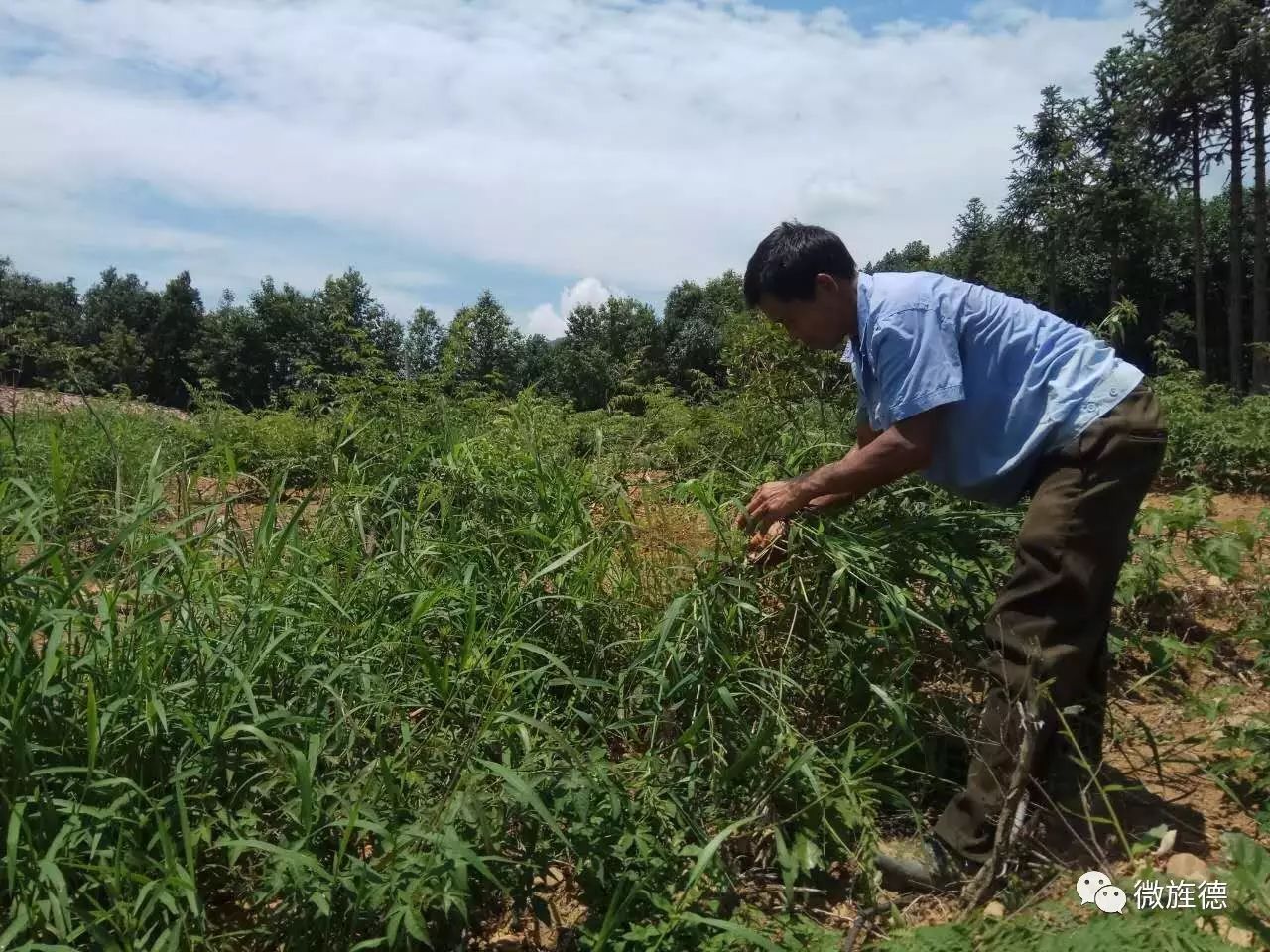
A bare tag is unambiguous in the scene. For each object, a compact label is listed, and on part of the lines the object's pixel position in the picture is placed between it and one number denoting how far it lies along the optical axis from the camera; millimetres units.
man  2125
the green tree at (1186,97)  21234
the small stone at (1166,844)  2059
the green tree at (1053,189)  23375
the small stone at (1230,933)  1631
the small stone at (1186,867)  1877
